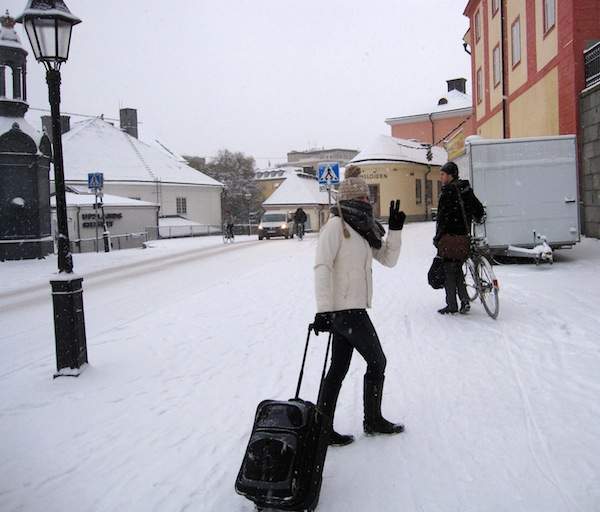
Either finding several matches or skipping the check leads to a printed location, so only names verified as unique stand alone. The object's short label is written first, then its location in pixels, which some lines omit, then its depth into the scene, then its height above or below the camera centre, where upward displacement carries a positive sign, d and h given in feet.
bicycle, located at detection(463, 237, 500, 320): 24.89 -2.20
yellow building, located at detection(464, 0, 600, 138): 50.57 +17.65
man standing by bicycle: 25.09 +0.24
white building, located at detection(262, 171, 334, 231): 192.44 +10.96
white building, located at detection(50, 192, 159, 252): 111.65 +3.98
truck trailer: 40.01 +2.34
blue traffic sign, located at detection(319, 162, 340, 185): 67.97 +6.45
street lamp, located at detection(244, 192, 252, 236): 224.74 +14.26
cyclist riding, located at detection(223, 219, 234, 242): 111.14 +0.42
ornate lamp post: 19.36 +1.95
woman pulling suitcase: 12.57 -1.11
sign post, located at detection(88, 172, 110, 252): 81.97 +8.08
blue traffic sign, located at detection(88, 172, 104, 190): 81.97 +8.10
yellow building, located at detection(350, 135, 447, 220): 157.69 +15.08
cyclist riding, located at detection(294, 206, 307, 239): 104.68 +1.93
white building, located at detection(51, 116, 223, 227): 156.46 +18.11
